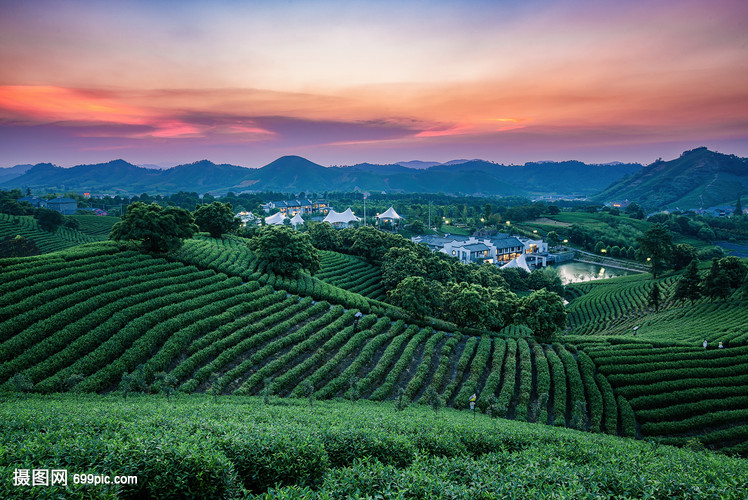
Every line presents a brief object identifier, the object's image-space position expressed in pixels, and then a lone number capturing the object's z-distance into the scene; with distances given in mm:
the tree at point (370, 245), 49375
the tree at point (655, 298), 39688
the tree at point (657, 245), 57094
